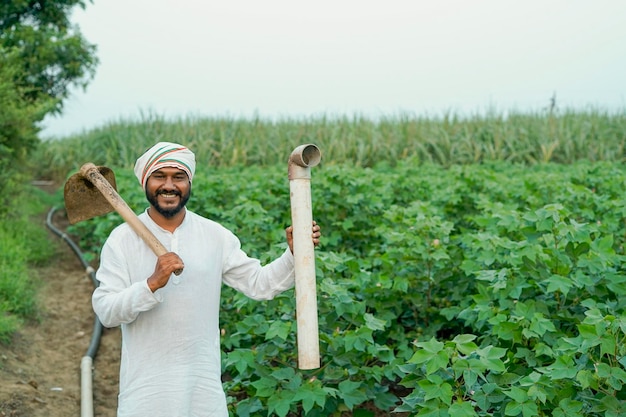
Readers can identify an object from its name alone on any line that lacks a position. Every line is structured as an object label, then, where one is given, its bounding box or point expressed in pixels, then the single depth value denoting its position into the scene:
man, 2.41
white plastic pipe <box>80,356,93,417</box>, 4.14
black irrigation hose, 5.35
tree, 15.24
